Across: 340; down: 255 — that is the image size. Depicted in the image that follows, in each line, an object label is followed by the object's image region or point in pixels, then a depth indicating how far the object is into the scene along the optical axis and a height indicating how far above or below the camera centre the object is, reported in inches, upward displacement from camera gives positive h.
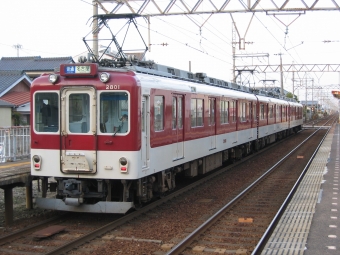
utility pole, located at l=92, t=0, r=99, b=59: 438.7 +85.5
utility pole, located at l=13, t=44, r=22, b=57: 2268.7 +369.5
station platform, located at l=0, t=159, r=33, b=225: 328.1 -45.4
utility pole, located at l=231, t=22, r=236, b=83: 1195.7 +198.5
